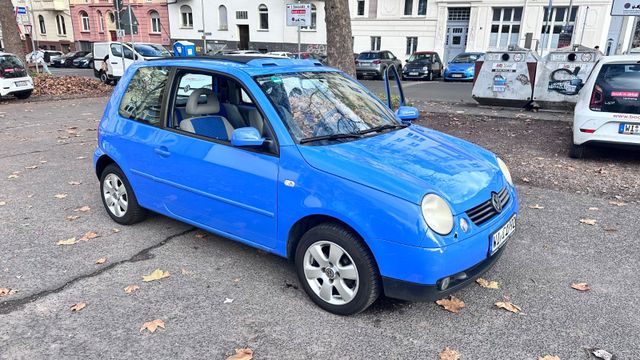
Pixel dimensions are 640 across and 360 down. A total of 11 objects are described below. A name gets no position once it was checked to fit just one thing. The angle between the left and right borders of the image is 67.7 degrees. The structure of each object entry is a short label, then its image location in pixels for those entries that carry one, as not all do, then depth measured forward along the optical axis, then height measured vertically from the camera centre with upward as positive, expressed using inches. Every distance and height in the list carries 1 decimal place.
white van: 869.8 -56.6
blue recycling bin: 404.7 -24.7
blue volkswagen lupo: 116.2 -39.9
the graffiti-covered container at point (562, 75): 435.8 -40.6
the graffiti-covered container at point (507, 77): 461.7 -45.1
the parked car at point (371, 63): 1027.3 -74.6
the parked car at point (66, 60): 1493.6 -108.7
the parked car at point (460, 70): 952.3 -79.5
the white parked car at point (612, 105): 255.3 -38.6
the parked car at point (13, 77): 597.9 -66.5
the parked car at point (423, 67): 1007.6 -79.3
